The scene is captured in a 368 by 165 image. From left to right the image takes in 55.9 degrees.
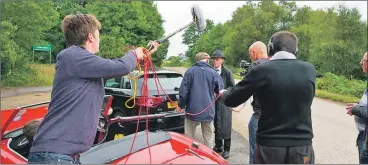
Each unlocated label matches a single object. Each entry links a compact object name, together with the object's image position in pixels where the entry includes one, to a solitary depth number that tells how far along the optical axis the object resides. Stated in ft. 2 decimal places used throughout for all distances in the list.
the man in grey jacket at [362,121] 10.85
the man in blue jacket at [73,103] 6.96
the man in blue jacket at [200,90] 17.46
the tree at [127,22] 74.84
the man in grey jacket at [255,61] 13.06
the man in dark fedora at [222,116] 19.85
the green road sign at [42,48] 56.47
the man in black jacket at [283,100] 8.49
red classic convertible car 8.68
